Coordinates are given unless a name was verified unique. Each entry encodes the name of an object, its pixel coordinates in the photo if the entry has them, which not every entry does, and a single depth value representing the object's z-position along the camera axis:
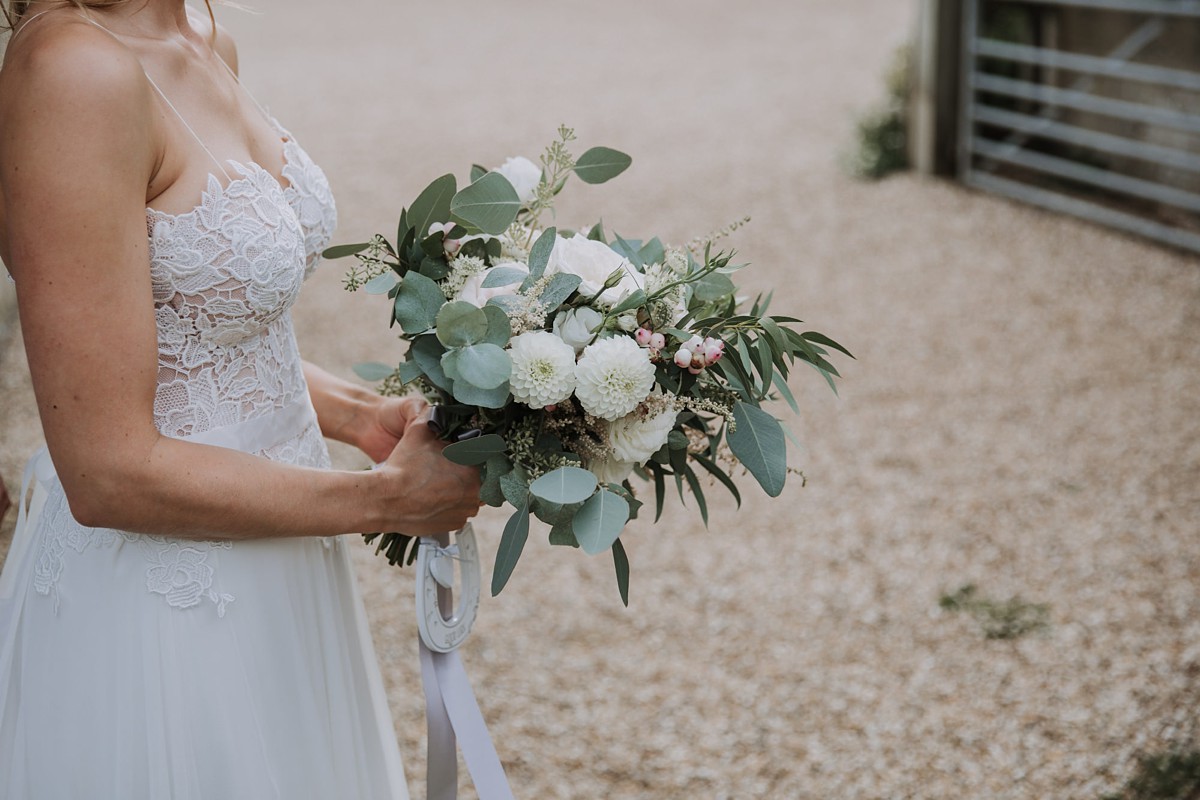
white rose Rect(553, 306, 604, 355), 1.50
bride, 1.19
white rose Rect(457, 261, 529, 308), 1.52
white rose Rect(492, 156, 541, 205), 1.71
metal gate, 6.79
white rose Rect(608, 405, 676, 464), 1.52
